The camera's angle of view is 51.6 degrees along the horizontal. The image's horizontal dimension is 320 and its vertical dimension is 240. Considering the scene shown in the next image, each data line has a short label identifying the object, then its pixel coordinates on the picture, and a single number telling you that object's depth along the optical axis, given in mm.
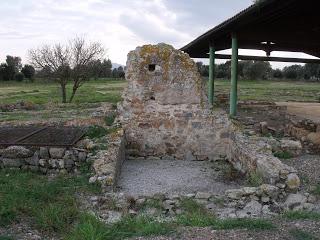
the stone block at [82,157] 6575
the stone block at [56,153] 6521
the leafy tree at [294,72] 43285
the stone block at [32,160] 6502
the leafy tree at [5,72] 41222
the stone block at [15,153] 6430
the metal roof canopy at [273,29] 8281
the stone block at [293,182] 5454
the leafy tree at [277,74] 44813
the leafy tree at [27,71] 42804
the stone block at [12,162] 6448
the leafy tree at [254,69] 39136
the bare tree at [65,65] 18973
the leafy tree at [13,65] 41809
